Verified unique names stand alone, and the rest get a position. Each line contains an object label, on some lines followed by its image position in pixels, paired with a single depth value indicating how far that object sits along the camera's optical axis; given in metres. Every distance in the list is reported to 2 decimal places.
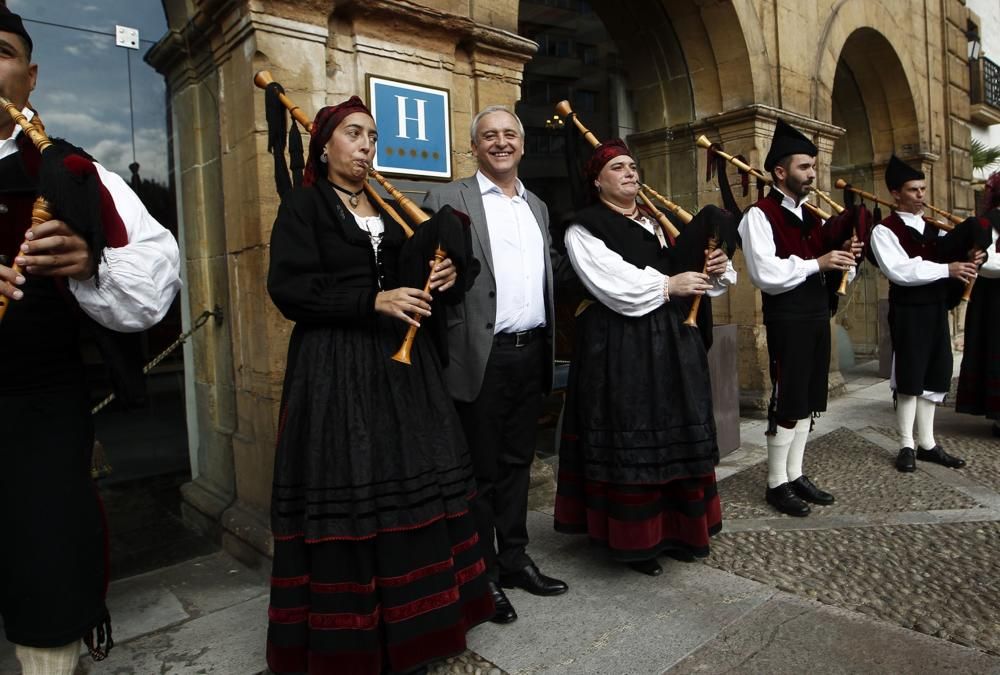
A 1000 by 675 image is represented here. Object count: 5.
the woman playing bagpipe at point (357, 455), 2.18
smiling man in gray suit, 2.72
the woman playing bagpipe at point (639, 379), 2.98
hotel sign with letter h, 3.59
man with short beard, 3.78
